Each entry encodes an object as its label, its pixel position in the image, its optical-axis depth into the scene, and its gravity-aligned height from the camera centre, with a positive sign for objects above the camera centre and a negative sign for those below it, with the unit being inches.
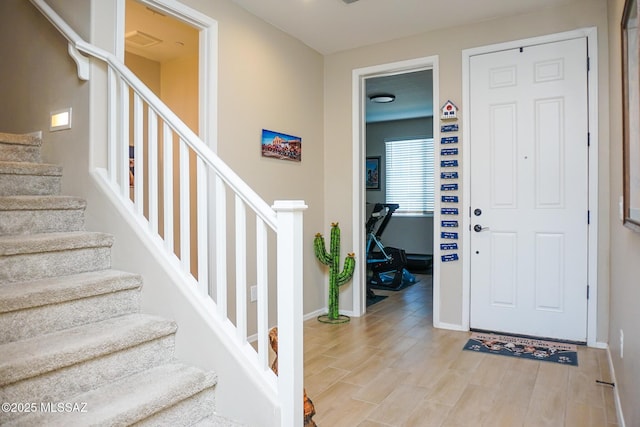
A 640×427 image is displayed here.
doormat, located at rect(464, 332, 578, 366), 119.2 -42.6
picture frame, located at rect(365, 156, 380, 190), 313.4 +27.8
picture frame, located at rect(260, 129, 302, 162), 142.3 +23.1
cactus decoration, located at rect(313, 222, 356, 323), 161.9 -22.5
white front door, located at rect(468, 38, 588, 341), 129.8 +6.3
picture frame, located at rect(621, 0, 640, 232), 61.6 +15.3
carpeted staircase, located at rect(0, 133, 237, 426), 56.2 -20.0
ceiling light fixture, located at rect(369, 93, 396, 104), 238.4 +65.8
